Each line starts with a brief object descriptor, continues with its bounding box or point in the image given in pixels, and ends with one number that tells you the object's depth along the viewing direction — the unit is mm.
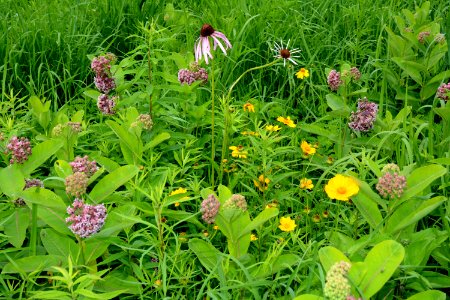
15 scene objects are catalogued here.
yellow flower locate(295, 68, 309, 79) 2852
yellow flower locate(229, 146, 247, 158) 2273
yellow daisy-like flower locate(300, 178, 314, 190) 2197
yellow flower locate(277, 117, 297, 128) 2488
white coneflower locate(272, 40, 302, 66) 2437
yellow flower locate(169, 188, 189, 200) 1989
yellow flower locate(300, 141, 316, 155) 2352
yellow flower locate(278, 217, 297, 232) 1907
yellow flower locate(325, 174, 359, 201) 1759
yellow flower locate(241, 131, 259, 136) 2431
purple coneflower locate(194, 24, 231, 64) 2117
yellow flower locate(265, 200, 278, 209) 2116
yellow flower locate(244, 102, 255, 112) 2582
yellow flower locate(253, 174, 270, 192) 2131
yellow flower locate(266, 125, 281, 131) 2323
